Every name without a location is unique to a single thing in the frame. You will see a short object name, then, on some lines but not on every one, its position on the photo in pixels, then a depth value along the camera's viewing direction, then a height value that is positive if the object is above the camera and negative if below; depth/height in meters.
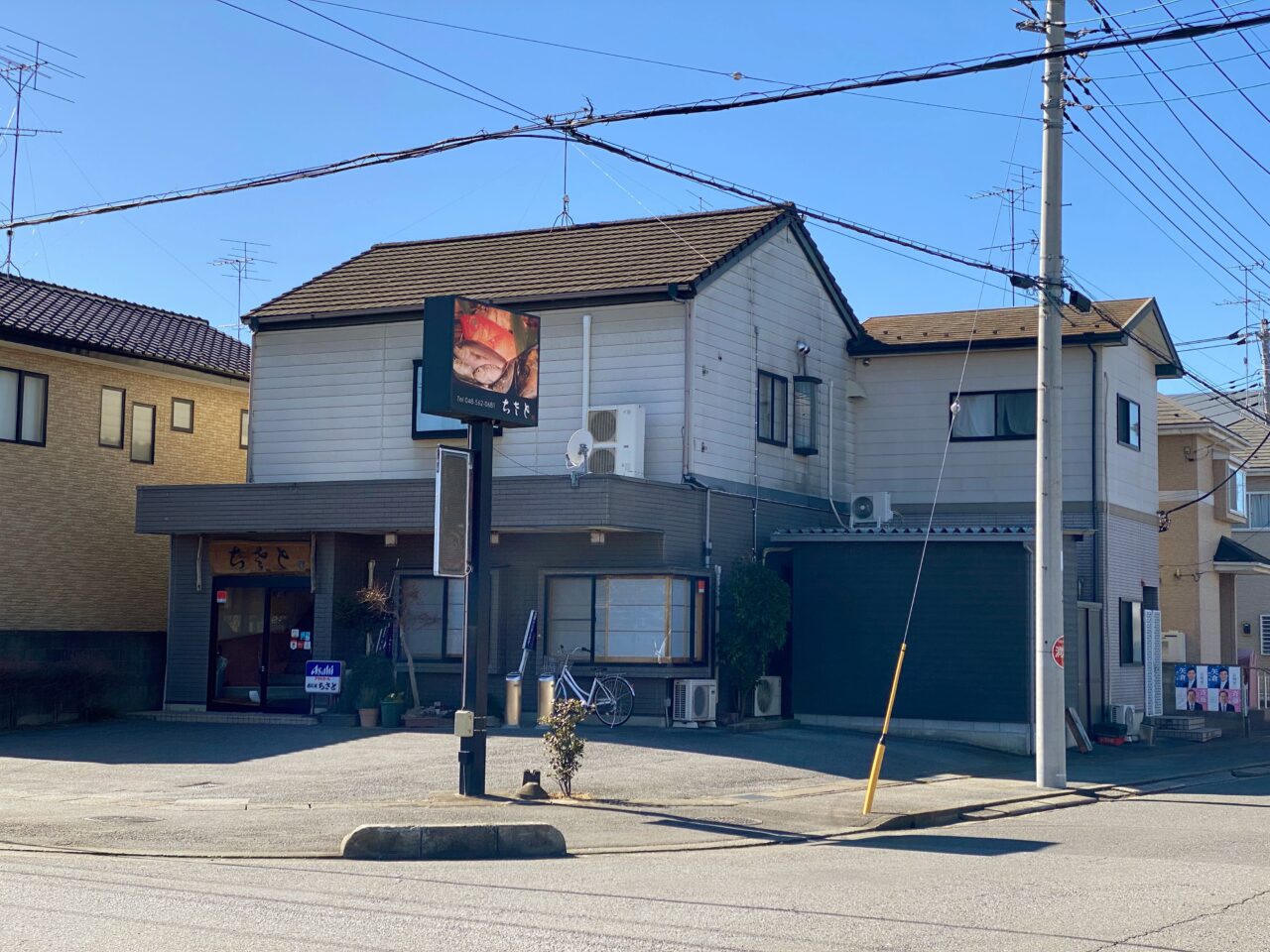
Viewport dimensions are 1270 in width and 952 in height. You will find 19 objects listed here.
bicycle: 23.95 -1.42
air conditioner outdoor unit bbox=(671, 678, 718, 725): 24.02 -1.49
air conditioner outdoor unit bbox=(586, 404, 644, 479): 24.66 +2.81
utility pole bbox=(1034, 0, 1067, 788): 18.88 +2.24
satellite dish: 24.05 +2.55
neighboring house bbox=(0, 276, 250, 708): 27.59 +2.75
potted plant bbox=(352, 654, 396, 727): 24.75 -1.34
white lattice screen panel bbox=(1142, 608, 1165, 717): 30.36 -0.90
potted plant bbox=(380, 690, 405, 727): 24.58 -1.77
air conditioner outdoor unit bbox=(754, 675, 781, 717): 25.39 -1.50
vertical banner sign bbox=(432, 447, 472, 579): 16.89 +1.07
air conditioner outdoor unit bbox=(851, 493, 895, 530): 27.42 +1.91
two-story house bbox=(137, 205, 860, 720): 24.52 +2.57
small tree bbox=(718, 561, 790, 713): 24.61 -0.20
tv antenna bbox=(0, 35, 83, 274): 28.34 +10.10
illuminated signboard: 16.56 +2.80
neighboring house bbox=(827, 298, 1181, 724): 28.47 +3.49
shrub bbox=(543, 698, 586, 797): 16.58 -1.54
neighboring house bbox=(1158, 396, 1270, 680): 37.22 +2.02
